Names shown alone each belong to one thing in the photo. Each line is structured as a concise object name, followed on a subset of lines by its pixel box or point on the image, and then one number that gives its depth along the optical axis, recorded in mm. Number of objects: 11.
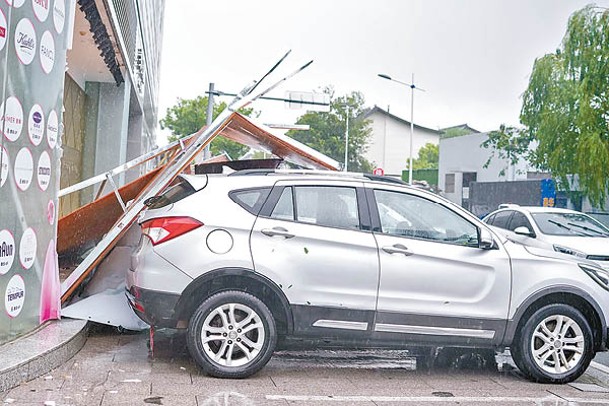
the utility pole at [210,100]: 25125
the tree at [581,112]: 21000
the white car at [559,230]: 11719
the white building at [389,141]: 75188
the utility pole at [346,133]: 52131
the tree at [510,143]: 39656
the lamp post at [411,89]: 40438
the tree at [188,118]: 53469
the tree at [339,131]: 56494
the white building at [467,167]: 42397
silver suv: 6297
